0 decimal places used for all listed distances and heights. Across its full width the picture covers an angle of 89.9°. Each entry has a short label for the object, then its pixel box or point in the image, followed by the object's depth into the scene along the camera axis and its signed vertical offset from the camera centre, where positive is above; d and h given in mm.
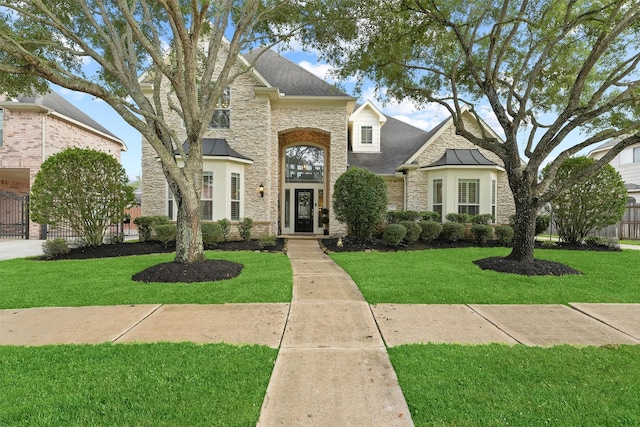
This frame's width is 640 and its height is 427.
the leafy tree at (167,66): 5559 +3034
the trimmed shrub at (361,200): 10617 +366
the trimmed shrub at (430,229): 12109 -679
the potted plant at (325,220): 14852 -424
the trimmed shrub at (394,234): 10859 -777
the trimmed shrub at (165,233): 10727 -756
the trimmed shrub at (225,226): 12242 -599
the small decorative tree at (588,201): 11250 +373
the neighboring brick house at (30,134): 14914 +3677
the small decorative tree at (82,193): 9469 +534
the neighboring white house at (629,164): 22016 +3451
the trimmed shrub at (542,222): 12656 -439
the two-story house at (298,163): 13352 +2171
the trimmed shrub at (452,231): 12462 -770
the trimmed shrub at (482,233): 12164 -825
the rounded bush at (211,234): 10911 -825
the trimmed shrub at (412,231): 11555 -720
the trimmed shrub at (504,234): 12188 -878
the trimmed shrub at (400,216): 13688 -213
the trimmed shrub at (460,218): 13812 -294
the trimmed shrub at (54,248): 9359 -1106
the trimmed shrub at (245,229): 12750 -732
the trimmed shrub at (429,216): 14078 -215
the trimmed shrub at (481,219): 13832 -335
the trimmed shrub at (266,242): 11016 -1097
